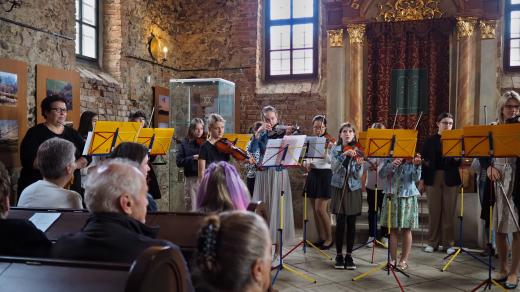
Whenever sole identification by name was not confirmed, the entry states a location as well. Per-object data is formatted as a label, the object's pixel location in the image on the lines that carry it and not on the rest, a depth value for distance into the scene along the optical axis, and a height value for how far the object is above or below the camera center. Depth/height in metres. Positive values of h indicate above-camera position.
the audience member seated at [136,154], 3.24 -0.12
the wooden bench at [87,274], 1.37 -0.42
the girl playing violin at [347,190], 5.10 -0.54
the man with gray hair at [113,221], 1.78 -0.32
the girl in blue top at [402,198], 4.93 -0.59
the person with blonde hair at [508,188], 4.40 -0.43
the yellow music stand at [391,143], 4.74 -0.05
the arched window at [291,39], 10.22 +2.00
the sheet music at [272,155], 4.86 -0.18
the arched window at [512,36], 8.89 +1.80
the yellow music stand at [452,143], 4.82 -0.05
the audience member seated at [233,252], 1.40 -0.32
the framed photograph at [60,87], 6.68 +0.65
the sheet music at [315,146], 5.35 -0.10
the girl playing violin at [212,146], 5.19 -0.11
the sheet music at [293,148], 4.87 -0.11
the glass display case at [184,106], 8.67 +0.51
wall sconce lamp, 9.69 +1.67
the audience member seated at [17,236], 1.98 -0.40
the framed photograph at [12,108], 6.03 +0.31
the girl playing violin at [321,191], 6.30 -0.68
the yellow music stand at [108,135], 4.69 +0.00
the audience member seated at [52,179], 3.05 -0.27
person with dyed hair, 2.87 -0.31
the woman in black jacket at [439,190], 5.98 -0.62
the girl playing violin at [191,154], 6.21 -0.23
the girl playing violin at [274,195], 5.45 -0.63
